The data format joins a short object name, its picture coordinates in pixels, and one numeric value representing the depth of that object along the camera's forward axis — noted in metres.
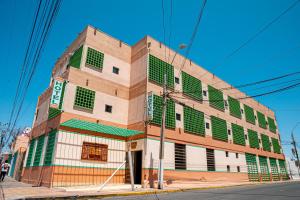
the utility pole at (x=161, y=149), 13.95
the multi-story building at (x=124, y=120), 15.38
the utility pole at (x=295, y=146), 36.72
